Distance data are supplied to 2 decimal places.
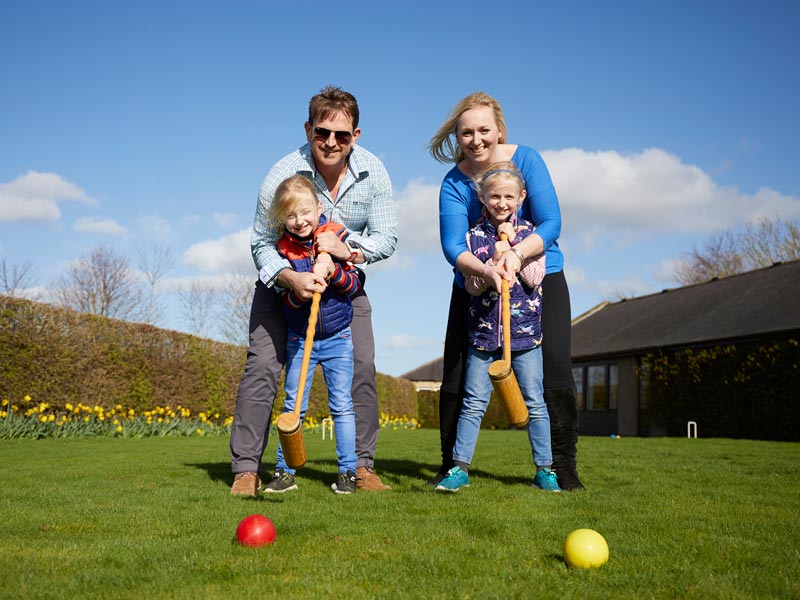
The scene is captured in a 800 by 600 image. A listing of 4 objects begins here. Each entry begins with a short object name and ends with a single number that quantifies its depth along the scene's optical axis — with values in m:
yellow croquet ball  2.34
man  4.03
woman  4.15
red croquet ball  2.58
